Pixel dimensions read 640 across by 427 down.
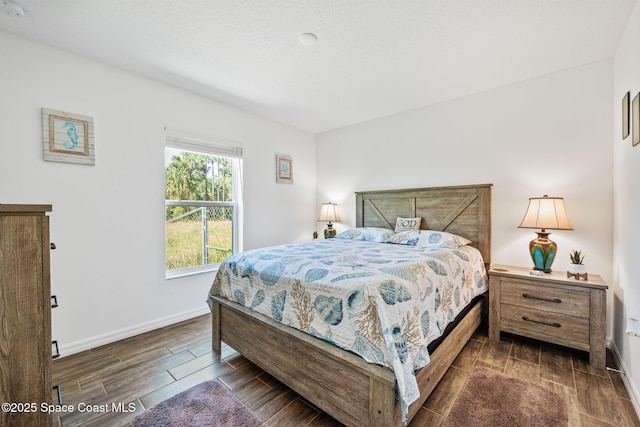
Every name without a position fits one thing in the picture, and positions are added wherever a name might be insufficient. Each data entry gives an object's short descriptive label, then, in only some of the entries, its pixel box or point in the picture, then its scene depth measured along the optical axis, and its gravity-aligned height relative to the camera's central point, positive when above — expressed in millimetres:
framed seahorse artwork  2217 +622
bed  1310 -897
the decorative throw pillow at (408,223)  3393 -167
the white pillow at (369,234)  3300 -306
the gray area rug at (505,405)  1536 -1198
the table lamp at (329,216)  4270 -89
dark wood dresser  1105 -451
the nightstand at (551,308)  2088 -824
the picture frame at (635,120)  1688 +587
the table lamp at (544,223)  2385 -108
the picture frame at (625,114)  1944 +717
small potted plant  2244 -458
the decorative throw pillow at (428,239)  2834 -315
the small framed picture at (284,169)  4078 +642
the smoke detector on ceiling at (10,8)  1746 +1339
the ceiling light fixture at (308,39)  2070 +1342
